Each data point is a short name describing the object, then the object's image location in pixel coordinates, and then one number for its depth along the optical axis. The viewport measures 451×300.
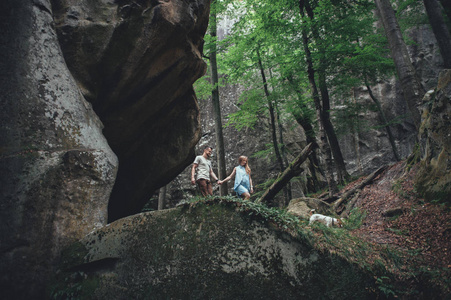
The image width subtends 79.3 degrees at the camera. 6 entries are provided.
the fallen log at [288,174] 8.66
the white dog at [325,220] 6.36
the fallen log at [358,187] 8.97
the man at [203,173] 7.44
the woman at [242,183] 7.54
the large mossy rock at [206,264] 3.49
